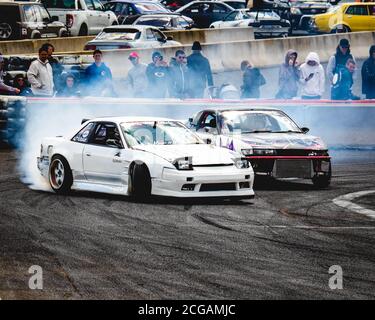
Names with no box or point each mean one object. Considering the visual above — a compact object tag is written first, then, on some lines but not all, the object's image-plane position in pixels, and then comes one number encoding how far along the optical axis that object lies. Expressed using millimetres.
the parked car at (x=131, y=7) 47406
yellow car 44500
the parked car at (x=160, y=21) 43875
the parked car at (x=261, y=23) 46938
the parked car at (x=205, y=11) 51219
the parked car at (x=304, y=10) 47500
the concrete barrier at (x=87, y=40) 36688
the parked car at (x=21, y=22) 39250
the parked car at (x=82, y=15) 43469
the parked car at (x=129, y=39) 35875
